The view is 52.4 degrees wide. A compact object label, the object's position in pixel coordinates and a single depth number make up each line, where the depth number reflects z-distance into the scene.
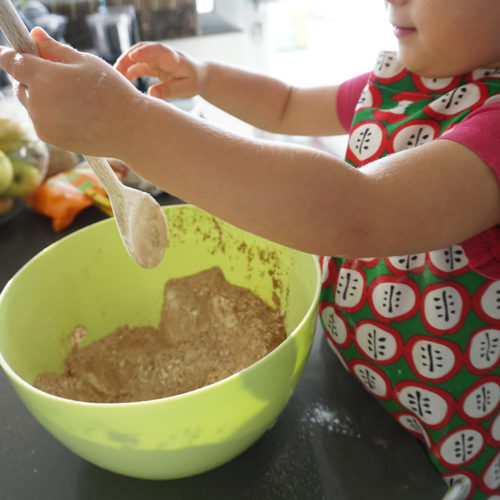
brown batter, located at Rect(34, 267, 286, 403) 0.61
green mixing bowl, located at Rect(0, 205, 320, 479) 0.40
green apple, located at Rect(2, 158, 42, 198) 0.89
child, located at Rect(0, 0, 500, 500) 0.38
